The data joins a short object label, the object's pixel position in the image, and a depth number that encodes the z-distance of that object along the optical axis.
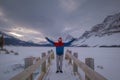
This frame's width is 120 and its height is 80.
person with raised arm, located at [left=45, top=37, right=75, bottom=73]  3.30
